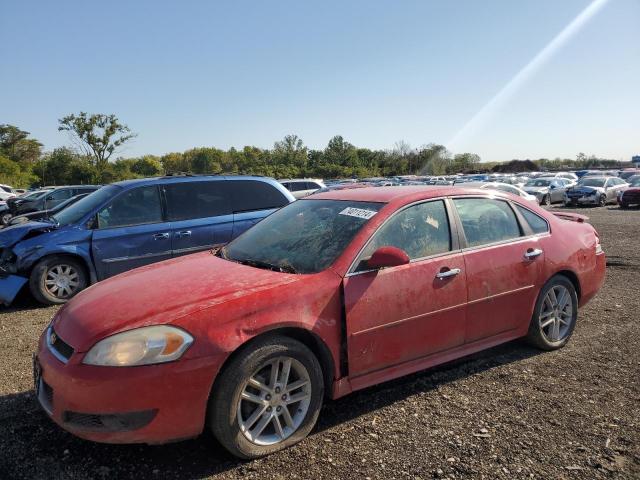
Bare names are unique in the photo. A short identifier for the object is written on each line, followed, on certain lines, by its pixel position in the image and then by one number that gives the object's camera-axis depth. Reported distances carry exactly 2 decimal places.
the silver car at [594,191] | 25.70
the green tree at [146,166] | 83.53
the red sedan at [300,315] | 2.53
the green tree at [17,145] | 60.78
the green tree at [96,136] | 53.38
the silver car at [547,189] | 25.73
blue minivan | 6.28
